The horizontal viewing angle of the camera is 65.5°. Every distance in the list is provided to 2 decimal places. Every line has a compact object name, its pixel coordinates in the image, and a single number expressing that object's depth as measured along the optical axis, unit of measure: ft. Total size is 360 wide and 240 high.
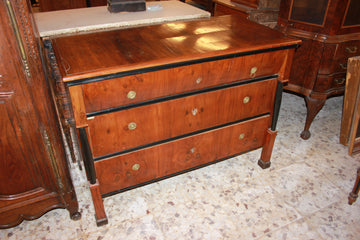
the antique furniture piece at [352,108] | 7.08
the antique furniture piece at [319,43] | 7.27
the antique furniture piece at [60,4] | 13.99
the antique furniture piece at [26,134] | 4.18
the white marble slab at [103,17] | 6.50
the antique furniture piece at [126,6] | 7.36
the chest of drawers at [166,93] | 4.81
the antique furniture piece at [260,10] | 9.75
